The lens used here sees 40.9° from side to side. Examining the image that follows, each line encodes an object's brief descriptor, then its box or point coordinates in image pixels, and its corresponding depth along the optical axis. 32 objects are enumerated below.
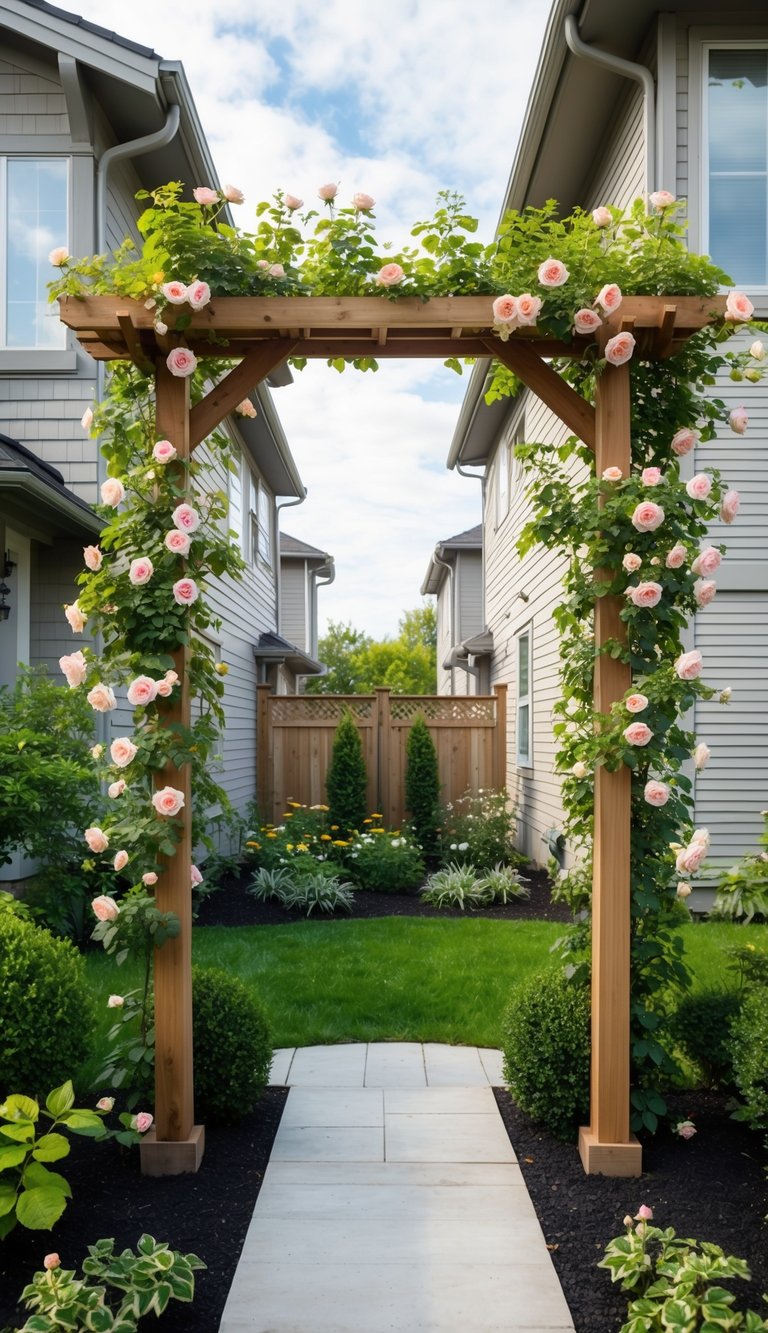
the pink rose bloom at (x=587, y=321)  3.44
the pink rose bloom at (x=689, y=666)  3.32
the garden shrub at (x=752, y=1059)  3.17
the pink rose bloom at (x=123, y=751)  3.43
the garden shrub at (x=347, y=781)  10.74
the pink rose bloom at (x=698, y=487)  3.43
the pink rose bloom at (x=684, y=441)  3.65
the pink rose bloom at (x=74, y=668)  3.47
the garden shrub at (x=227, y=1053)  3.77
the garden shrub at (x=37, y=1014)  3.26
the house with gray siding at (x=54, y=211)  6.77
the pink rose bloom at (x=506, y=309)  3.45
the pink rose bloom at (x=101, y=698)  3.44
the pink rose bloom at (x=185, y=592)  3.44
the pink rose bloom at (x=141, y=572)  3.44
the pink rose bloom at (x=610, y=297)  3.41
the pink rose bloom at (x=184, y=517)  3.46
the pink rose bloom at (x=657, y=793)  3.38
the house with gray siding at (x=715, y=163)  6.49
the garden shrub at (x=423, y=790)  10.92
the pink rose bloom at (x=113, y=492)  3.46
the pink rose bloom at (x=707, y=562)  3.42
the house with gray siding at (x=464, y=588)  18.78
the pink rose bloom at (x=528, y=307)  3.43
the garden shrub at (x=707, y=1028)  3.92
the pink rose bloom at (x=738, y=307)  3.38
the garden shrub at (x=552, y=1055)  3.72
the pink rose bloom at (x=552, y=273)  3.40
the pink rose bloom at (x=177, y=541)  3.45
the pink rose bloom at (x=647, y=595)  3.39
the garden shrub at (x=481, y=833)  9.84
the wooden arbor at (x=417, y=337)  3.51
